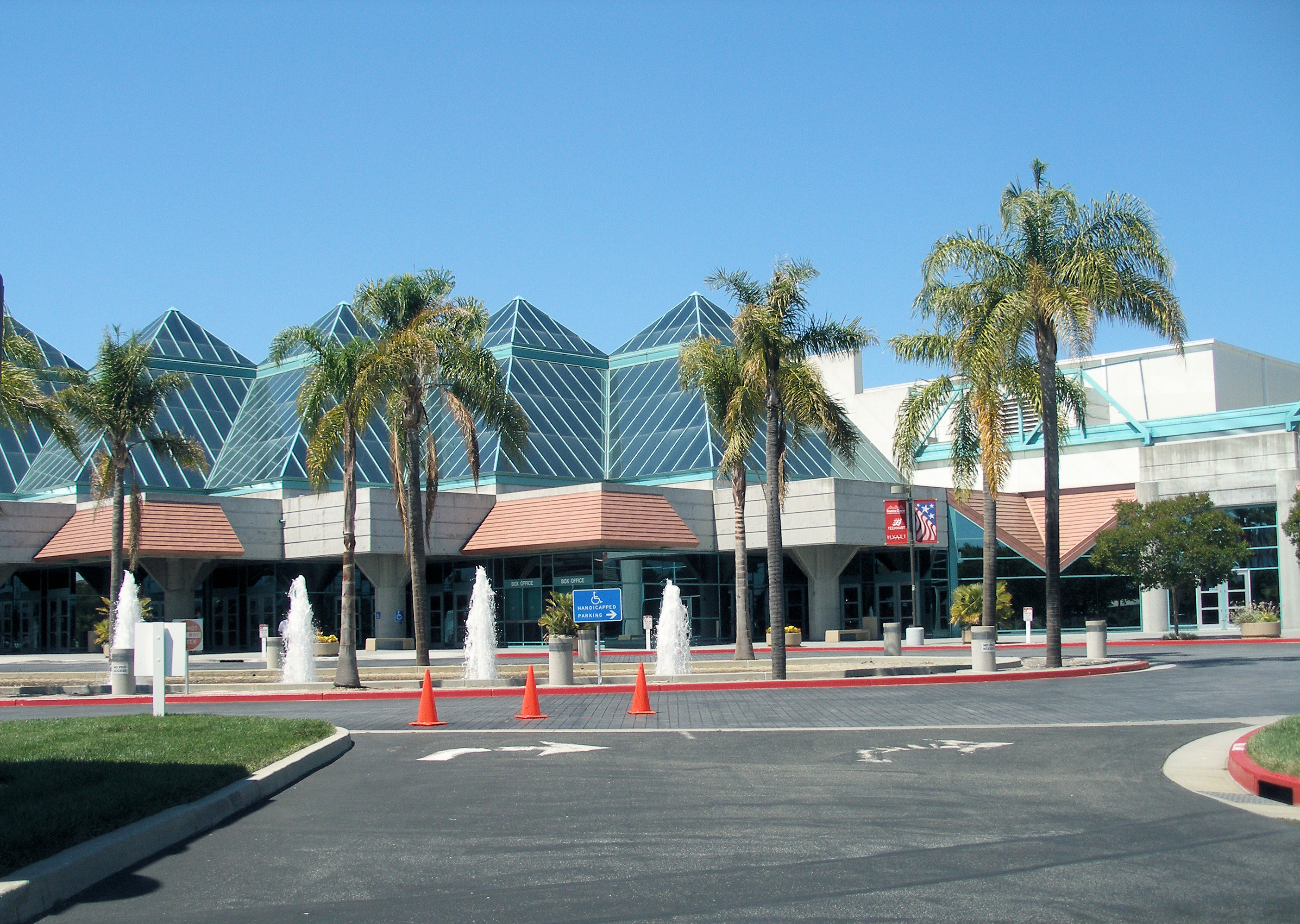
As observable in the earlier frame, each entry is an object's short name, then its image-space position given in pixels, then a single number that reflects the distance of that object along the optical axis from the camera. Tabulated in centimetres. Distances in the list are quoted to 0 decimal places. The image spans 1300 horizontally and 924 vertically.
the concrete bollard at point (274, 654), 3029
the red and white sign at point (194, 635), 2252
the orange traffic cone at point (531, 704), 1716
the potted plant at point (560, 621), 3400
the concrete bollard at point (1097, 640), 2728
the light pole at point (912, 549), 4191
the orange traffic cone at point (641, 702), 1736
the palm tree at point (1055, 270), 2520
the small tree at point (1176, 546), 3872
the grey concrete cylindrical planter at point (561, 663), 2239
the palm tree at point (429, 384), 2684
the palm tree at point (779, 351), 2386
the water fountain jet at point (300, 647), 2612
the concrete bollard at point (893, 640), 3048
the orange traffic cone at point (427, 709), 1647
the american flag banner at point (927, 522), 4425
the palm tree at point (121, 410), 3281
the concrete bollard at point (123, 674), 2241
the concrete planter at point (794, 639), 4059
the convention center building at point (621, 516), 4344
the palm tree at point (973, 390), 2592
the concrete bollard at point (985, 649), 2403
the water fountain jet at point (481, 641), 2436
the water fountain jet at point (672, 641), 2539
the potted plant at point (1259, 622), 3850
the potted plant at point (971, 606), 4184
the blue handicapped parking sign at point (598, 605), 2262
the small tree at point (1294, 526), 4000
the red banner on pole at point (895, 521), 4347
